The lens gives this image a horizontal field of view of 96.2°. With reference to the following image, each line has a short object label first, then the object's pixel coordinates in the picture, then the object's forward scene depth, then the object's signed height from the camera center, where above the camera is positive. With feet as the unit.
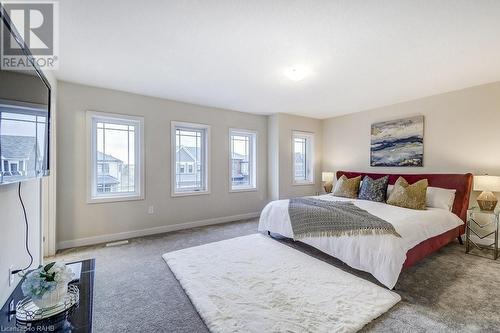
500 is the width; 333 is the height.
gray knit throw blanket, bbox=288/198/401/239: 7.79 -2.10
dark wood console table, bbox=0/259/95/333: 3.61 -2.63
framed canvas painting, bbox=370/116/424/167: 12.94 +1.41
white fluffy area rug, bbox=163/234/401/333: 5.51 -3.80
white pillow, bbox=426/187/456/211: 10.50 -1.53
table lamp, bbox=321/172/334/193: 16.43 -1.07
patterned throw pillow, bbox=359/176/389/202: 12.13 -1.30
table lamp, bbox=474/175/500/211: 9.44 -1.00
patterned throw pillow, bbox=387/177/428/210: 10.37 -1.41
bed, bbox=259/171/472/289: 7.03 -2.58
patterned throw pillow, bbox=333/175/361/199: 13.30 -1.32
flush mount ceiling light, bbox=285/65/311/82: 8.94 +3.92
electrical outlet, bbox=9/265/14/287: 4.71 -2.34
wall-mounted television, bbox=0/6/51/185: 3.72 +0.94
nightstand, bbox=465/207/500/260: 10.03 -2.95
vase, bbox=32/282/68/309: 3.78 -2.27
